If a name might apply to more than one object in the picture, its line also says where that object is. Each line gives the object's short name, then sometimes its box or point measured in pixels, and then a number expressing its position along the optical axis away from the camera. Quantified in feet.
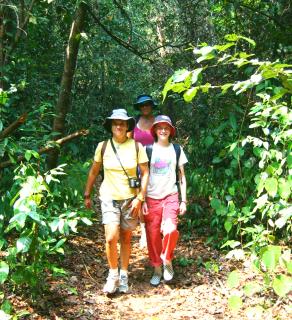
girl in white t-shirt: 16.51
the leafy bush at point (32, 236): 11.56
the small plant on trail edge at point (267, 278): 7.55
